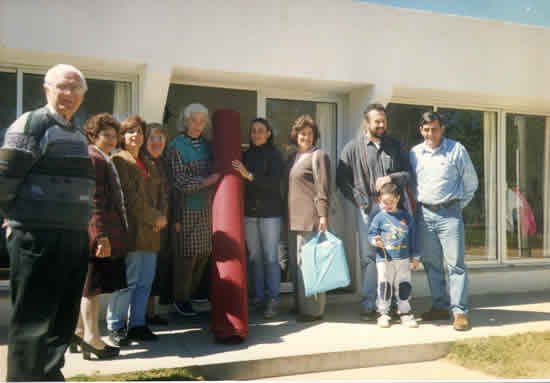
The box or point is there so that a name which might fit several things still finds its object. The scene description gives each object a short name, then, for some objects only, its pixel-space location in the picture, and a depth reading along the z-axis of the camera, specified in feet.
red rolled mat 12.59
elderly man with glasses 7.92
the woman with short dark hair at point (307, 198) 14.51
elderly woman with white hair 13.67
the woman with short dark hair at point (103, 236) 10.41
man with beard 14.75
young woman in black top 14.98
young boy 14.15
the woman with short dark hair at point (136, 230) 11.76
